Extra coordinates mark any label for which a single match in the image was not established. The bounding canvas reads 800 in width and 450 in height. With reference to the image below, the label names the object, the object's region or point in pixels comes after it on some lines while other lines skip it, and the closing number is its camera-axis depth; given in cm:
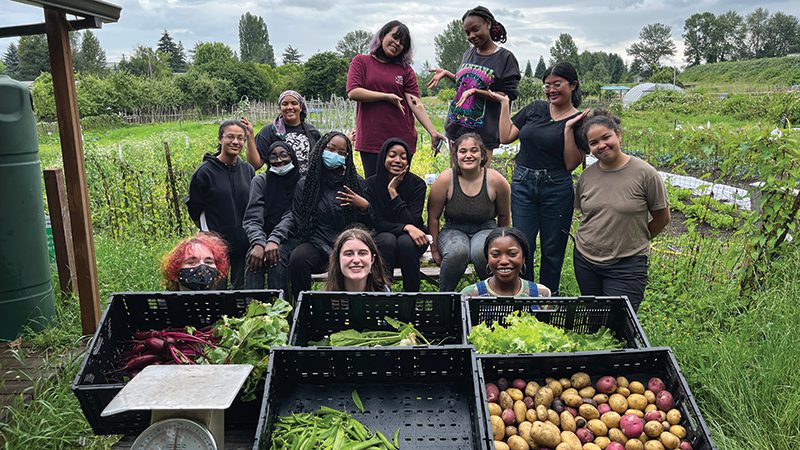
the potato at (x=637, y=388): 219
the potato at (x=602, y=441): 202
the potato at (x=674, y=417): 205
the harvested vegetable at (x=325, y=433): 190
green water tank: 399
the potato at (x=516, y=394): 215
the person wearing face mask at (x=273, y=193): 426
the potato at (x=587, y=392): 218
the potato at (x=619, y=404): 212
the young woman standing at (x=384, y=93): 463
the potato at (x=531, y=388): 218
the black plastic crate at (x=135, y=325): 212
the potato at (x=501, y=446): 199
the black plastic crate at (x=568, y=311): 274
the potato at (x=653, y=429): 201
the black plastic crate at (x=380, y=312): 275
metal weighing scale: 177
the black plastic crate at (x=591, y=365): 222
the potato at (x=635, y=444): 199
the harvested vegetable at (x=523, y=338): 236
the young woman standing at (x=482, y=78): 449
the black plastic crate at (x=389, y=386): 208
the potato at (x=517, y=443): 199
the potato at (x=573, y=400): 214
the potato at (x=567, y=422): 208
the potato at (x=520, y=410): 210
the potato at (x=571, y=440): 198
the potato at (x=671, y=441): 197
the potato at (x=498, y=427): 205
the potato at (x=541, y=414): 210
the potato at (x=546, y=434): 200
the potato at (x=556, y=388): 220
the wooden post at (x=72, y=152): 345
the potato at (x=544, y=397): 215
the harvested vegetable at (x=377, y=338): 255
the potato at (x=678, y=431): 201
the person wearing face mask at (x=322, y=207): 413
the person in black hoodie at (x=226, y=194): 425
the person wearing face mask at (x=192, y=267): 332
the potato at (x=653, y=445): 197
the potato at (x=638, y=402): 212
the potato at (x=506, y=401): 213
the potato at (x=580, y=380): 220
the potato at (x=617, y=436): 203
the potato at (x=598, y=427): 206
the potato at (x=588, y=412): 210
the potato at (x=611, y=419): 207
